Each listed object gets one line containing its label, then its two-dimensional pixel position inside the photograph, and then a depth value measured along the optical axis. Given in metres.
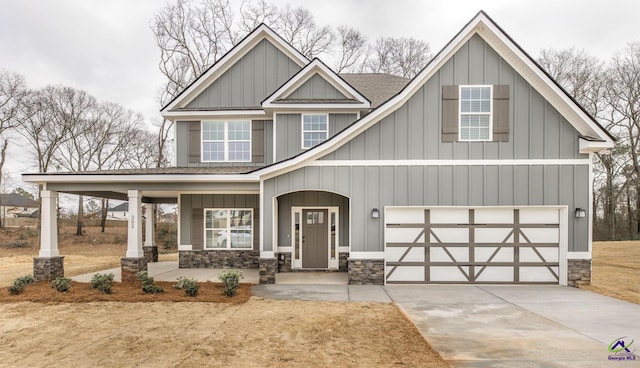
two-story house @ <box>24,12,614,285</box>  9.54
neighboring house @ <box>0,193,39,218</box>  49.91
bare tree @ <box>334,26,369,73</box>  24.91
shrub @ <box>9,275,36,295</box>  8.62
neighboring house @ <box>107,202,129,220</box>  57.21
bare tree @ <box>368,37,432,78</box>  25.36
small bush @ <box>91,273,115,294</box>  8.57
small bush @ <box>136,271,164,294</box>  8.57
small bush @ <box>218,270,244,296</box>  8.41
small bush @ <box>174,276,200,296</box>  8.35
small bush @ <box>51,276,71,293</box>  8.65
